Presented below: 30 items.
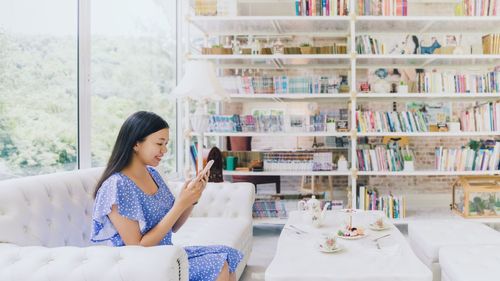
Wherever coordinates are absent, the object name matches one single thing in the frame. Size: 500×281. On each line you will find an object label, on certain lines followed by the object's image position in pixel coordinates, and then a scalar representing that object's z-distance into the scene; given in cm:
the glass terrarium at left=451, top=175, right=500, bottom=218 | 443
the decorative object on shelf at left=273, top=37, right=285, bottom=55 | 446
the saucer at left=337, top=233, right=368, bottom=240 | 241
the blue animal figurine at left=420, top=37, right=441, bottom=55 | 455
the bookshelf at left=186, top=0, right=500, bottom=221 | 439
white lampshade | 363
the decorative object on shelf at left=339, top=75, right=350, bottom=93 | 465
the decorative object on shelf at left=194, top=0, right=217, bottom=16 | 442
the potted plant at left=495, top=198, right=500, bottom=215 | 444
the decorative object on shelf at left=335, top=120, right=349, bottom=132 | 454
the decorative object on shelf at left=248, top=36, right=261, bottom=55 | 451
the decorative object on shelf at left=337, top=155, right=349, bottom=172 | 452
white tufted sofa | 141
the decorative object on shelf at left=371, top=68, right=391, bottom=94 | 455
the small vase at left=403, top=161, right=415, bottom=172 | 450
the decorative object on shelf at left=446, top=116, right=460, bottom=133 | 450
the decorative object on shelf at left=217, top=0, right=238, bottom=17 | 443
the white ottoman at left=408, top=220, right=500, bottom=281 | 271
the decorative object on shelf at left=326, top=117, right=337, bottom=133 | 452
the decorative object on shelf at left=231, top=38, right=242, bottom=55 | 453
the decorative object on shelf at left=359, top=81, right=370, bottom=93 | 457
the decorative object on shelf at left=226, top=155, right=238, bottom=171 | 457
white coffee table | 188
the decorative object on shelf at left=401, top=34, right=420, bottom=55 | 459
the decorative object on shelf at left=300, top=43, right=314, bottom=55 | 447
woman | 173
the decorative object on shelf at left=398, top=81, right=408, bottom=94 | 451
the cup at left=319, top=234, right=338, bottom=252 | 217
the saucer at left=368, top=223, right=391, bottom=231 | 266
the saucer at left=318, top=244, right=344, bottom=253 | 216
